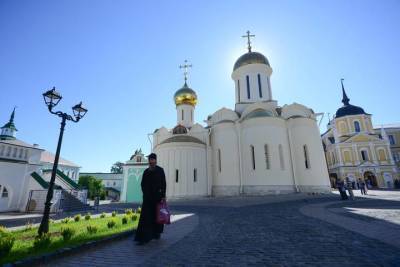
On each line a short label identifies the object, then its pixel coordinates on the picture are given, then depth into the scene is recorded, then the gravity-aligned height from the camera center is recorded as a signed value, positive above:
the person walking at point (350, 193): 15.73 +0.06
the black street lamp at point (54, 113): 6.43 +2.77
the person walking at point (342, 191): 15.73 +0.20
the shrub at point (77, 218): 9.26 -0.87
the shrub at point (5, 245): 3.89 -0.83
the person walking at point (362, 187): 21.11 +0.62
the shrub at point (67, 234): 5.09 -0.84
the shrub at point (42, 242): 4.41 -0.89
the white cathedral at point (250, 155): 21.77 +4.03
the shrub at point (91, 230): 5.99 -0.88
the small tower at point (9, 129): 21.42 +6.48
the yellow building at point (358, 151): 38.22 +7.56
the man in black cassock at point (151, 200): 5.38 -0.10
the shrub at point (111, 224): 6.86 -0.84
